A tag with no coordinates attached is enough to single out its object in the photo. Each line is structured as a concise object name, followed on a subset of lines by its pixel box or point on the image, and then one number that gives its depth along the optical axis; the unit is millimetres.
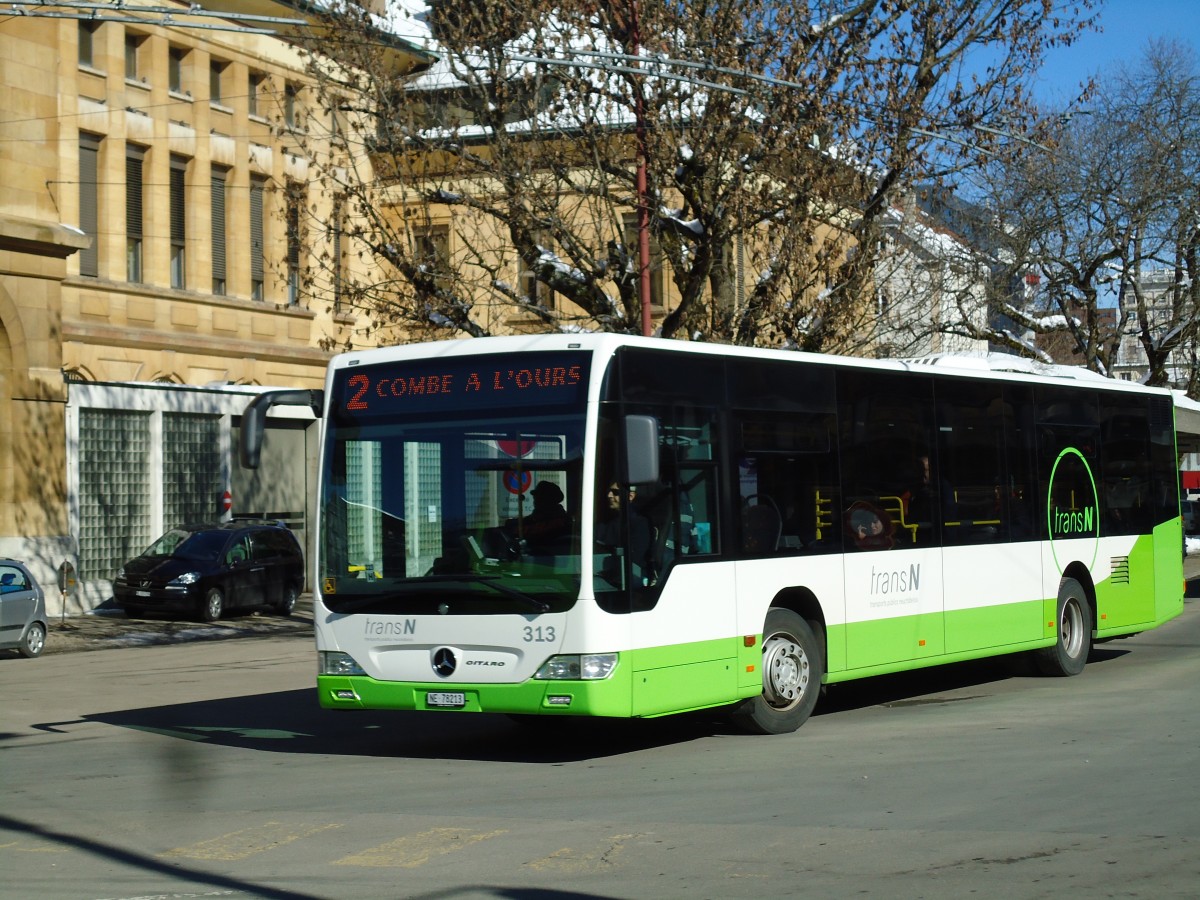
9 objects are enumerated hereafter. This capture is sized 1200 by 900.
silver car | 22625
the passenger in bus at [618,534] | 10711
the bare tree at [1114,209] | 41031
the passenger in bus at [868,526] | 13156
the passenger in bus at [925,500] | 13875
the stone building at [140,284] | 31484
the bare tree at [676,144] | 22422
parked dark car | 30269
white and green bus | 10742
